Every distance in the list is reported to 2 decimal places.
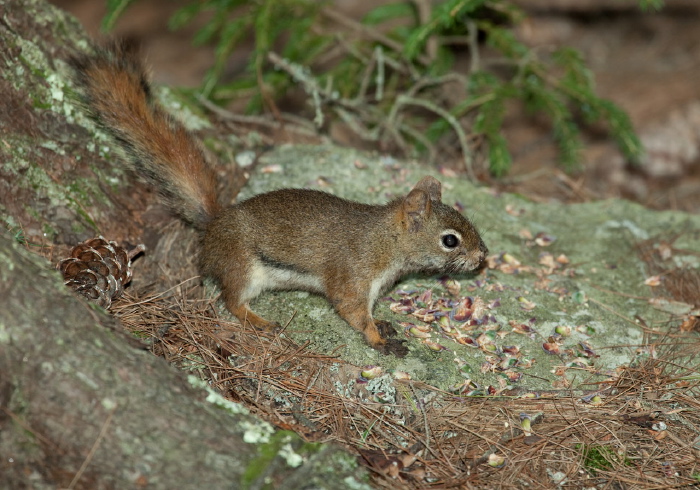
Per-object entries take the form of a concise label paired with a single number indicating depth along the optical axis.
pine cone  6.25
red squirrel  6.89
